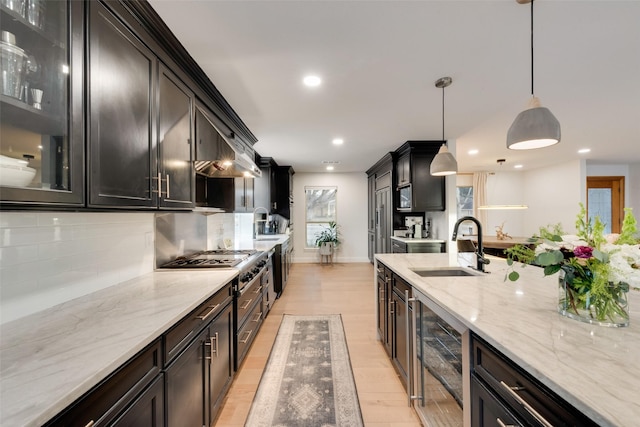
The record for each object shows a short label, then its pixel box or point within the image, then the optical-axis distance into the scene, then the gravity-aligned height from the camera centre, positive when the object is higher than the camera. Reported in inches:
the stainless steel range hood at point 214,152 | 86.0 +21.3
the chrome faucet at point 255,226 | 195.0 -8.5
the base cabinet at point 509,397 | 28.1 -22.8
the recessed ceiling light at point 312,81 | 87.2 +45.4
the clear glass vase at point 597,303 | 38.3 -13.6
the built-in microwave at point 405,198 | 179.2 +11.7
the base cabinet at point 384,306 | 92.5 -34.2
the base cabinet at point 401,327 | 73.9 -34.4
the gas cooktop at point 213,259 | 84.6 -16.0
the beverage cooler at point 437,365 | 47.1 -32.3
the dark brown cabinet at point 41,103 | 32.5 +15.5
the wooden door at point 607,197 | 256.8 +15.8
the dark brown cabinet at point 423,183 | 170.9 +20.2
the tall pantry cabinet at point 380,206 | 206.5 +7.4
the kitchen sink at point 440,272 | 83.9 -18.5
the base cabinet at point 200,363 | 47.9 -32.4
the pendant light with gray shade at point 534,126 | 56.0 +19.0
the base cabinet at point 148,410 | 35.9 -28.7
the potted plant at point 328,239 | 276.2 -26.2
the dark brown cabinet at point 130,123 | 44.5 +19.3
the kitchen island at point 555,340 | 24.9 -17.1
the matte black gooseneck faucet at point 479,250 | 75.8 -10.7
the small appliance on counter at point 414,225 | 187.5 -8.2
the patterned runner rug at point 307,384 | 69.6 -53.6
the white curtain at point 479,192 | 290.9 +24.1
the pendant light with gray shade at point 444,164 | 103.1 +19.9
